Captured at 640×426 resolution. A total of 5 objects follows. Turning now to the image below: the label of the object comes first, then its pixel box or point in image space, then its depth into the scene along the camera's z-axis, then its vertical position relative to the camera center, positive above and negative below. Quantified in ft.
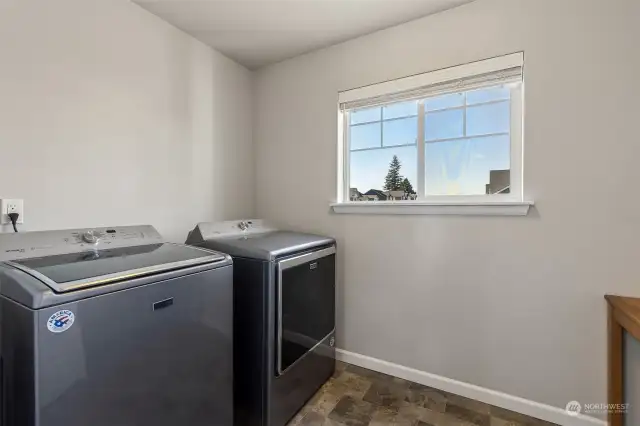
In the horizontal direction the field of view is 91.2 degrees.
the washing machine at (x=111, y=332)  2.99 -1.36
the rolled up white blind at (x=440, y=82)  5.69 +2.60
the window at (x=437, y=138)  5.91 +1.58
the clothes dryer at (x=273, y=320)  5.07 -1.91
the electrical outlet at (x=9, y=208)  4.51 +0.02
